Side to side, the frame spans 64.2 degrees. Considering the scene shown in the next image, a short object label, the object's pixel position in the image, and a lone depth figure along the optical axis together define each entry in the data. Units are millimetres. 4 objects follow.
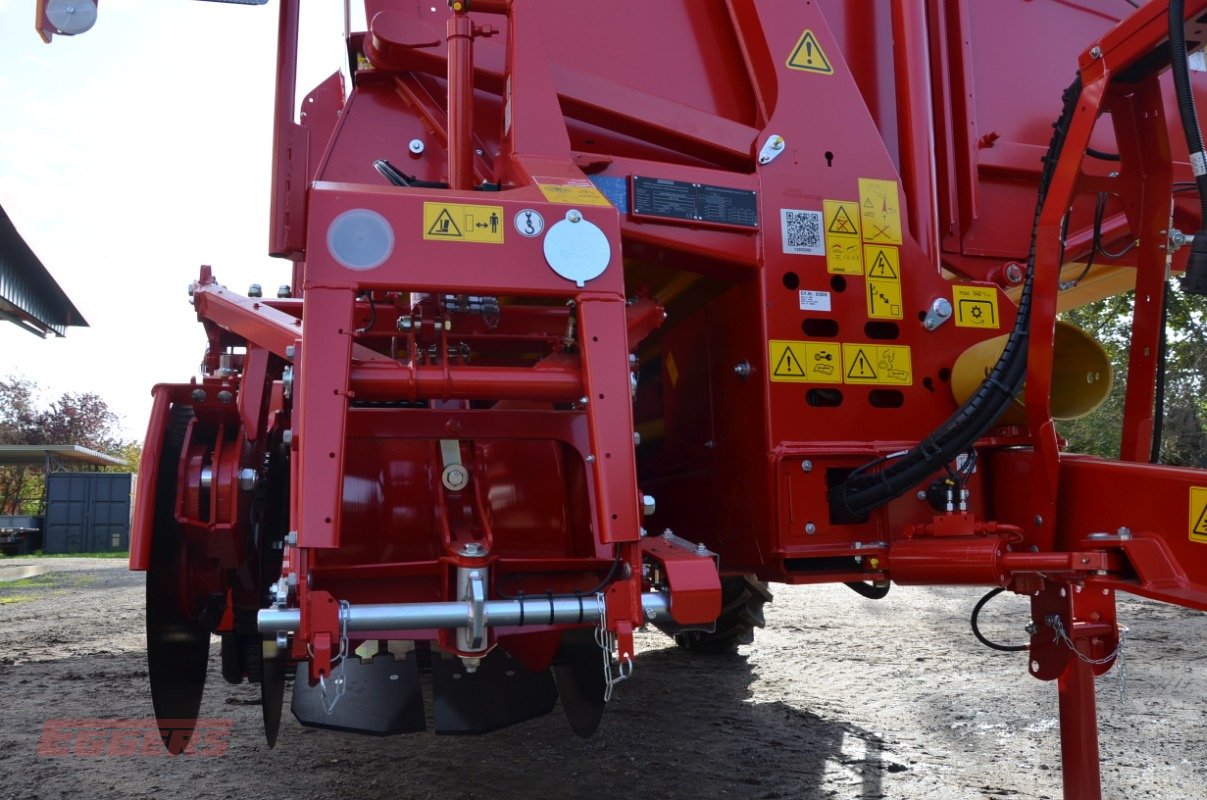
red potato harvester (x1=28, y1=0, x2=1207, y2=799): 2135
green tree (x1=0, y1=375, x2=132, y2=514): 28719
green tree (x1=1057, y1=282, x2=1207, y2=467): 7633
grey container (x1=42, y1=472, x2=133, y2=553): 19625
